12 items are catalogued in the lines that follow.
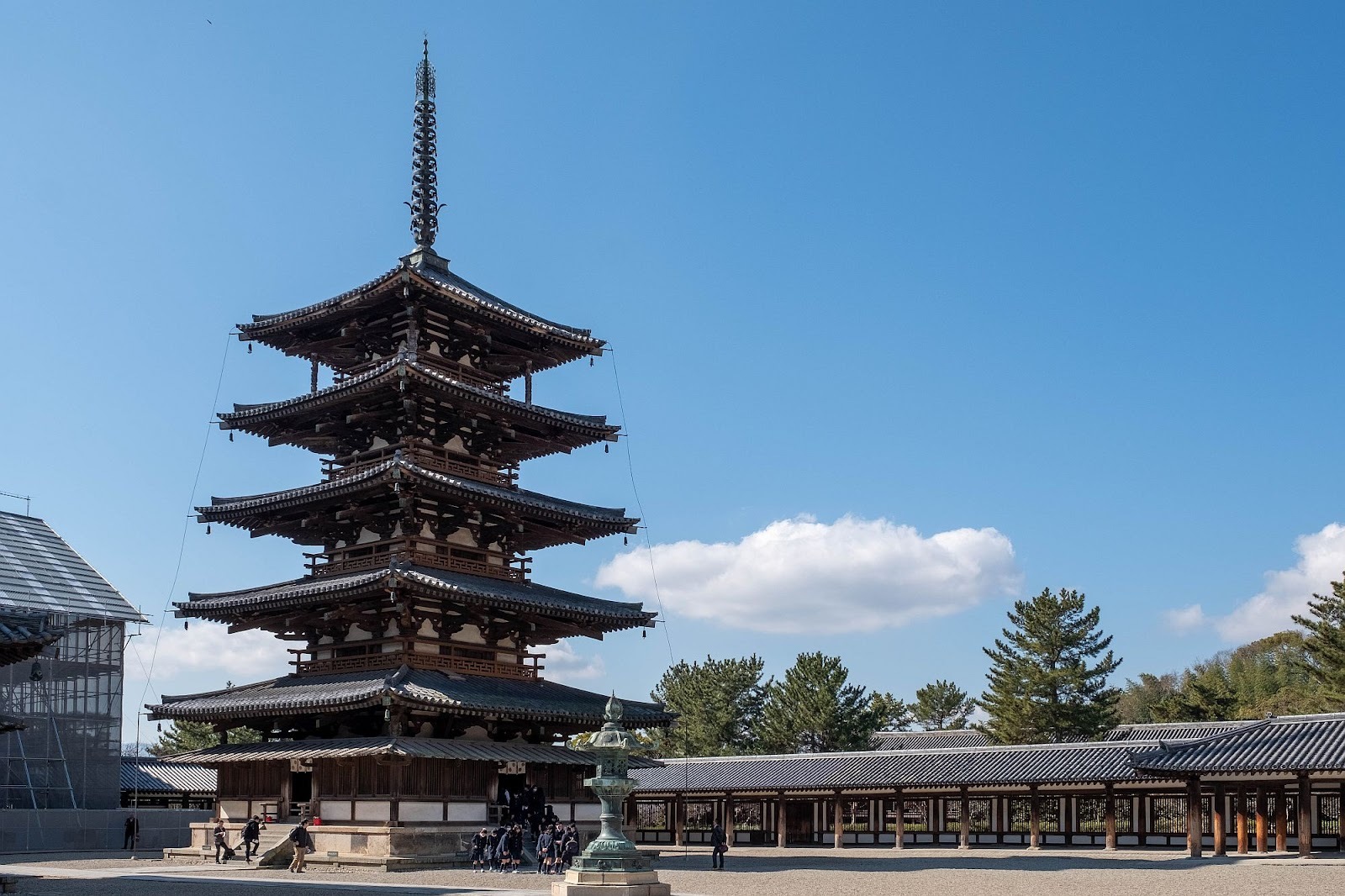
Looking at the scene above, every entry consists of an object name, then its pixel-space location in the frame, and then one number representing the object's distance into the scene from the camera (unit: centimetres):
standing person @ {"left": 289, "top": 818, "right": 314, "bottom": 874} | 3453
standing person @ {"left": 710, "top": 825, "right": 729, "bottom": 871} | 3844
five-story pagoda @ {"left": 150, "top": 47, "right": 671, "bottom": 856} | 3684
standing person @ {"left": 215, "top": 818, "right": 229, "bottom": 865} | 3738
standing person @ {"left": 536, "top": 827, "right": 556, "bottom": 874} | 3422
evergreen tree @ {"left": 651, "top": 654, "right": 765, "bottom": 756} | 8294
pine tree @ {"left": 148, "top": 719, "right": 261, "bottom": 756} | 8174
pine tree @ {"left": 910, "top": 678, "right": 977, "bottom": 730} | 10044
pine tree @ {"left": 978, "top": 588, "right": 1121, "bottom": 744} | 7189
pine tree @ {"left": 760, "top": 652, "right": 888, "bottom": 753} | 7556
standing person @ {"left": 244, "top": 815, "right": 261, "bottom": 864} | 3628
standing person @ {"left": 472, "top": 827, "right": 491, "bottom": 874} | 3503
